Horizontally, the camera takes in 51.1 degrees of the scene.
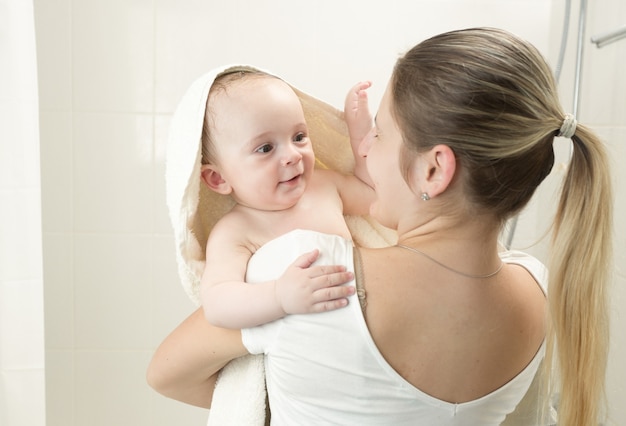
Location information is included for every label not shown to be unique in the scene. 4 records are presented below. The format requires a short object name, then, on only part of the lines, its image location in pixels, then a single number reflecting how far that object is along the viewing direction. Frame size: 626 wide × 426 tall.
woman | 0.78
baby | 1.05
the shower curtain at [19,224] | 1.27
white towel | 0.98
